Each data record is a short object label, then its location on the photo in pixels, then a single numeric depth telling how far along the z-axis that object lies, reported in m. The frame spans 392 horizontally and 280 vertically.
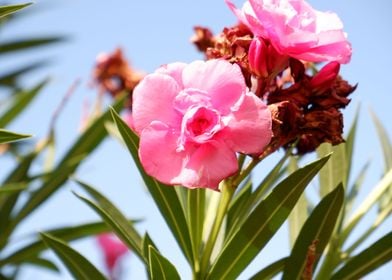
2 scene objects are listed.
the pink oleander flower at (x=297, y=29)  0.49
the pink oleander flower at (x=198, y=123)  0.47
